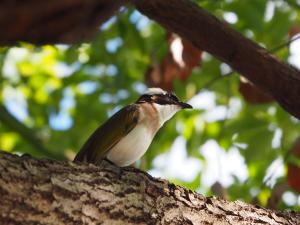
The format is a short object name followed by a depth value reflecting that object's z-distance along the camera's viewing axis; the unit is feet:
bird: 31.42
